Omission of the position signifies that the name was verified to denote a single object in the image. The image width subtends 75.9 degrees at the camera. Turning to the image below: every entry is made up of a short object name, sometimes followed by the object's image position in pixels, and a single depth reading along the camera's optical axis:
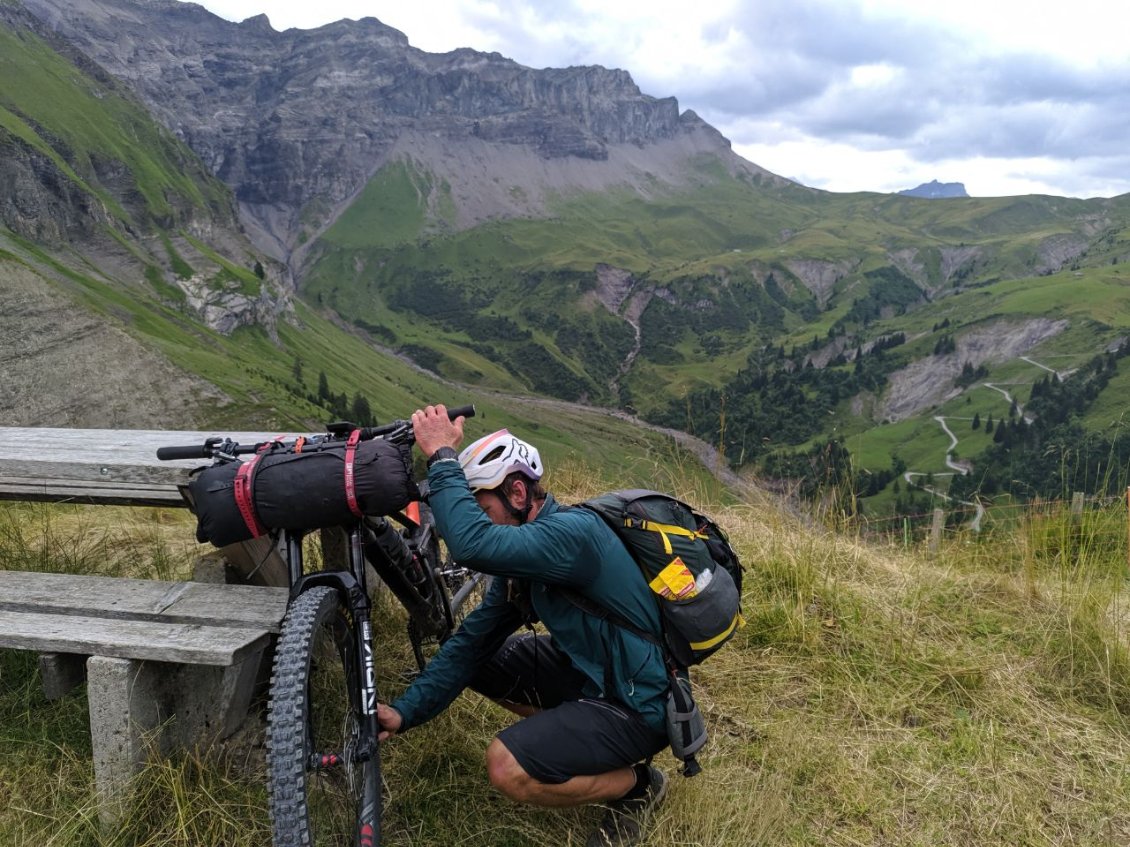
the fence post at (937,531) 8.39
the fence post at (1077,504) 7.29
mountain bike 2.88
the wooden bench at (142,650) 3.41
